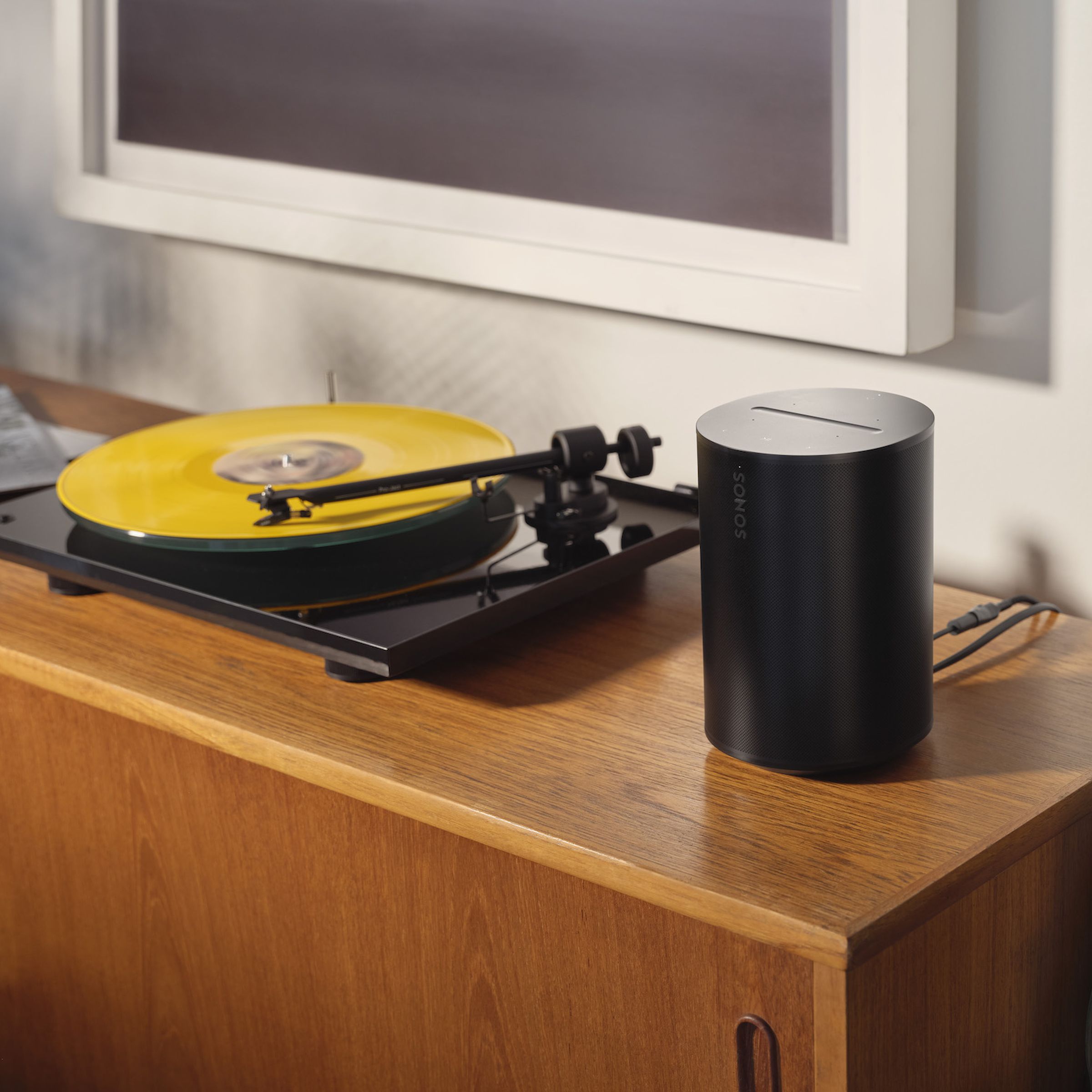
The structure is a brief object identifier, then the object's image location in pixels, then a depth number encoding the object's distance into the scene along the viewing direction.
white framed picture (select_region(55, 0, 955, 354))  2.19
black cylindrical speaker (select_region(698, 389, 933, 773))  1.91
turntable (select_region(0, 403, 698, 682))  2.12
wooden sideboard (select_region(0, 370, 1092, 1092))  1.91
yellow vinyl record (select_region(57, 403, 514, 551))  2.15
